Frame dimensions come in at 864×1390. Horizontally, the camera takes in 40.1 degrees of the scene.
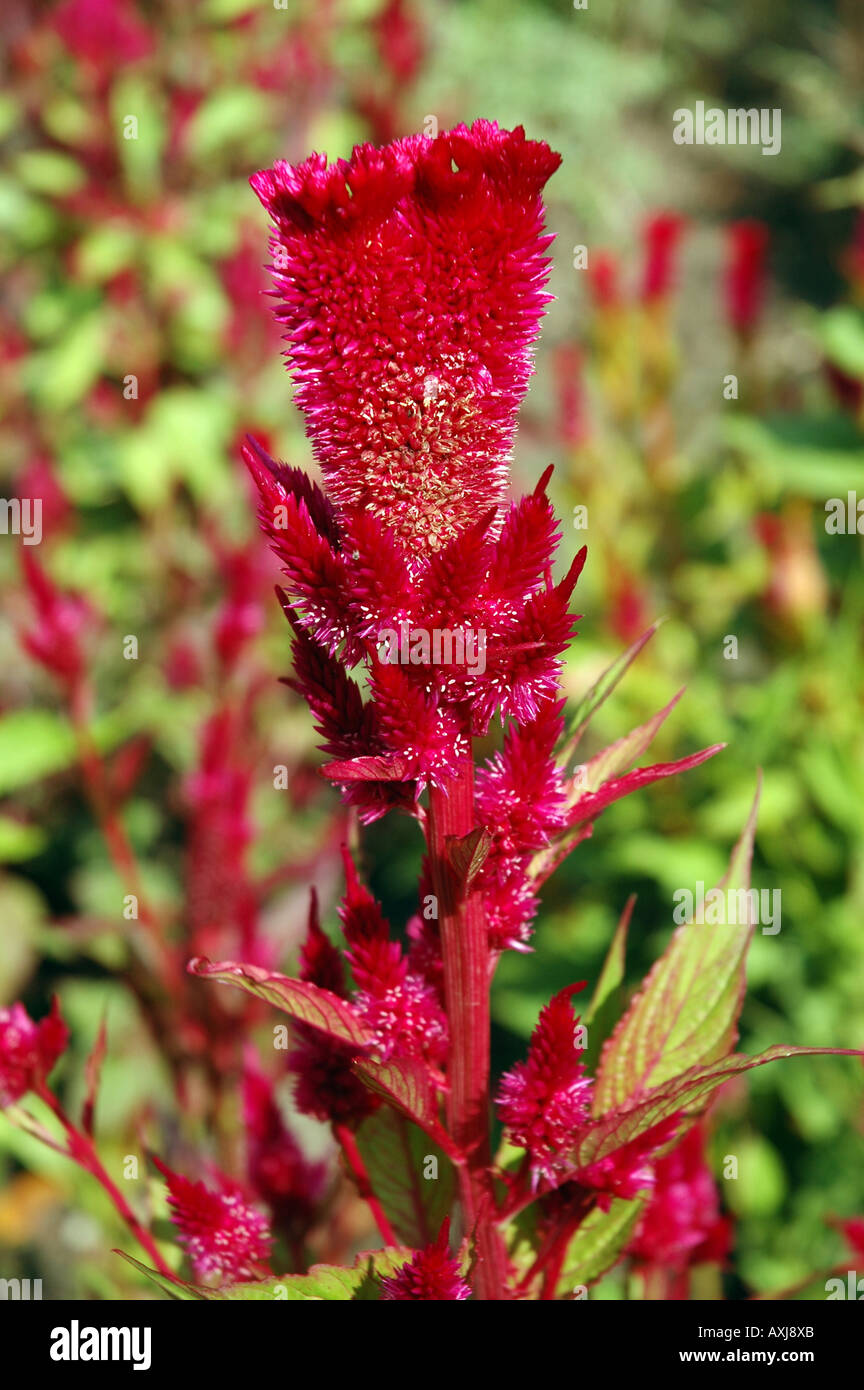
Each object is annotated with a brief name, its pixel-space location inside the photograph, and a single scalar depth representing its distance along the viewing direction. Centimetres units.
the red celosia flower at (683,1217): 83
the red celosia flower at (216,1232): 72
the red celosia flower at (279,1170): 85
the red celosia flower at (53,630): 159
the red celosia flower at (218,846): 151
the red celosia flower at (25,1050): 78
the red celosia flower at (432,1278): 58
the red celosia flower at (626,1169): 68
